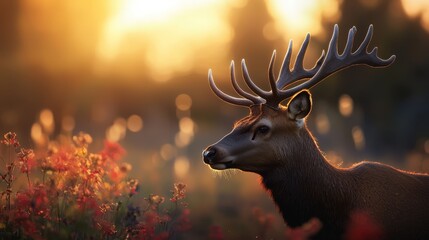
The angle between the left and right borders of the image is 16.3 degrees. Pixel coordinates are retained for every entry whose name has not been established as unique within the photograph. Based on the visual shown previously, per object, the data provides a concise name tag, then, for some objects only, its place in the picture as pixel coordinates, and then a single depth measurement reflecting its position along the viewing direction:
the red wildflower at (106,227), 11.09
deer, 12.48
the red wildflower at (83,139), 11.73
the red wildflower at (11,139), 11.36
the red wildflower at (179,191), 11.51
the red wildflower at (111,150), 11.80
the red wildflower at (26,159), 11.37
